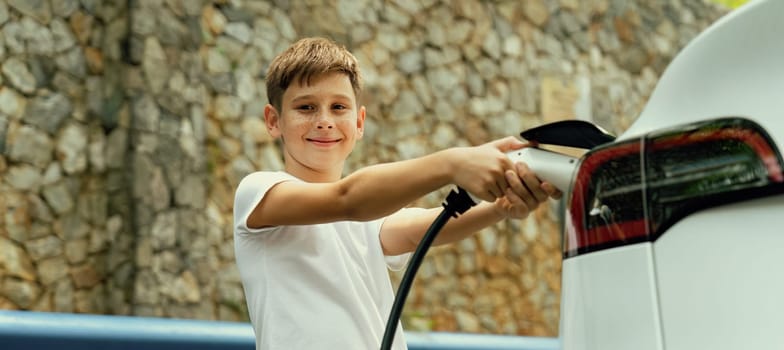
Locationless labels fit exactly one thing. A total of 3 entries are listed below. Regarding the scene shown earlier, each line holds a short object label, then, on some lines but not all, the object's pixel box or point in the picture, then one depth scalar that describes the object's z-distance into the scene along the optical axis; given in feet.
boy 6.44
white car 5.41
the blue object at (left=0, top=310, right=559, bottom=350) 8.44
